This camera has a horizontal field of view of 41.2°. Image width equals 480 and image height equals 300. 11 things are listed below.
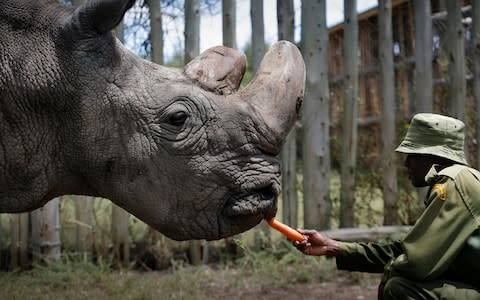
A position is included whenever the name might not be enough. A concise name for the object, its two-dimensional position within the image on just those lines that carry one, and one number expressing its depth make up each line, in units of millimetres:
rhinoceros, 2842
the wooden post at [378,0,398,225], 5969
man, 2721
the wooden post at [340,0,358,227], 5980
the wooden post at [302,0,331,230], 5879
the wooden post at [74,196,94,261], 5633
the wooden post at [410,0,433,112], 5883
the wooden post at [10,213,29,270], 5492
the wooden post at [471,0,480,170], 6016
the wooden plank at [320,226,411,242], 5762
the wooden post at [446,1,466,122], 5957
